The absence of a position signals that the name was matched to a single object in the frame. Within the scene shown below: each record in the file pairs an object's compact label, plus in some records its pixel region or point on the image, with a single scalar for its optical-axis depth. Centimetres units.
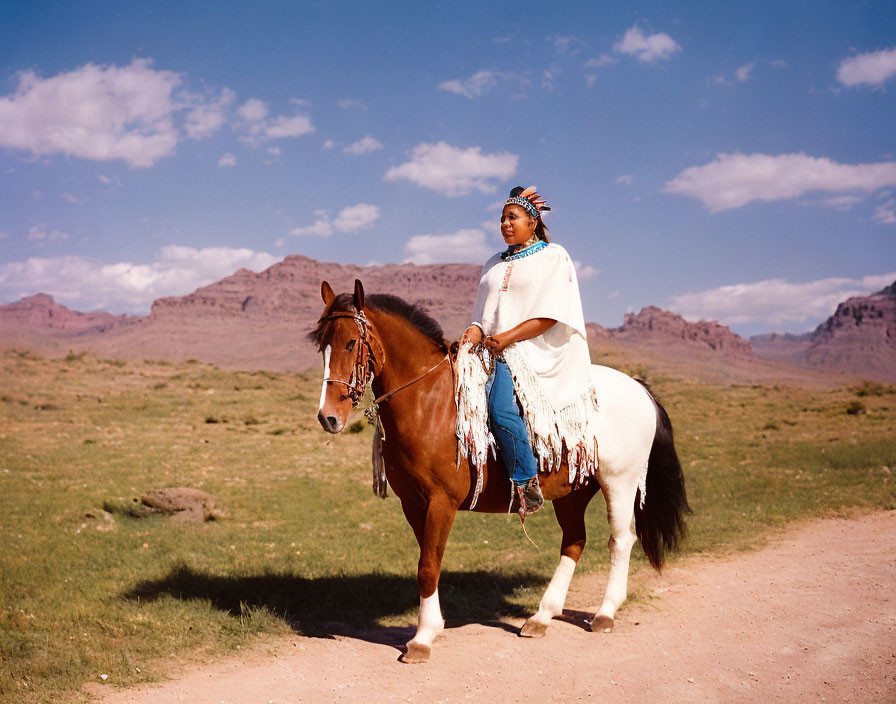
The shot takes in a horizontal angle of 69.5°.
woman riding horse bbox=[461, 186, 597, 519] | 525
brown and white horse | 477
